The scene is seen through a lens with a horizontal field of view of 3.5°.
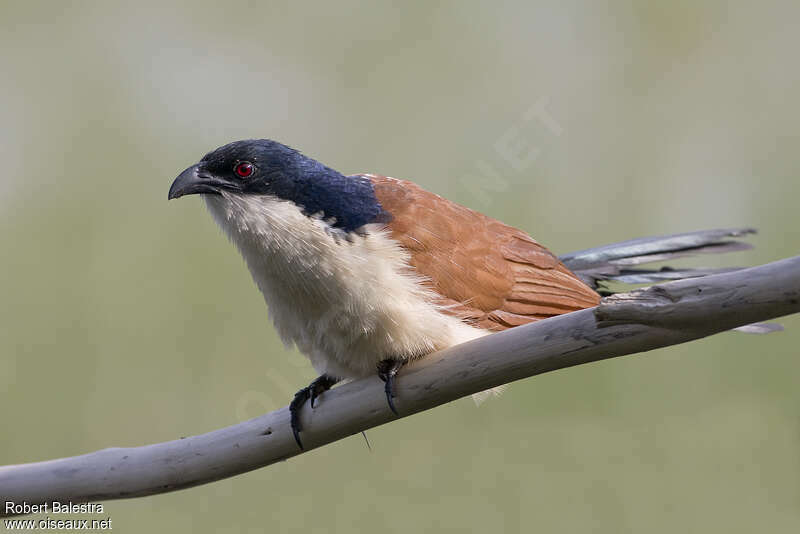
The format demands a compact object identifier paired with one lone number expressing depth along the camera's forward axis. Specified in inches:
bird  315.4
